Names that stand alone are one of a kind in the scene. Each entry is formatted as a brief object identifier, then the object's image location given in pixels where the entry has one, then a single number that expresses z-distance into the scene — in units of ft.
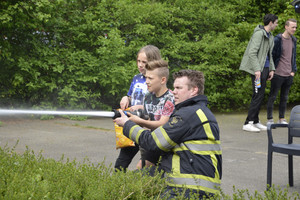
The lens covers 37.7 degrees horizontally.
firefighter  10.77
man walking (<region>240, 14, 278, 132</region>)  29.66
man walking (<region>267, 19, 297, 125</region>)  32.01
